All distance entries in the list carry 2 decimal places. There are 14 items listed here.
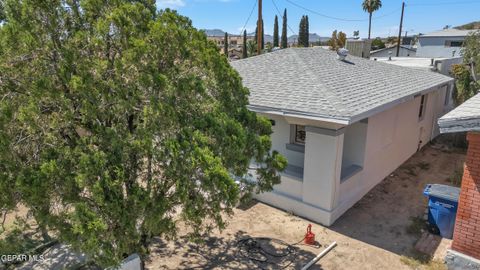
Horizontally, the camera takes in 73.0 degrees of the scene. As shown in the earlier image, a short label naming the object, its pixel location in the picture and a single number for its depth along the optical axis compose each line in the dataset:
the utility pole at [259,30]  18.51
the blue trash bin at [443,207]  7.76
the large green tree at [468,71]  17.97
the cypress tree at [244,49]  47.97
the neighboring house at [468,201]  5.96
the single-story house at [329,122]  8.22
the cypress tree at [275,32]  65.81
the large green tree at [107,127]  4.01
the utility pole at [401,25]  39.82
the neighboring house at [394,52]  41.39
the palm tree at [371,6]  53.09
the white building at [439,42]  41.66
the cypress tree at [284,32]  63.83
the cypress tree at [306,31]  69.37
